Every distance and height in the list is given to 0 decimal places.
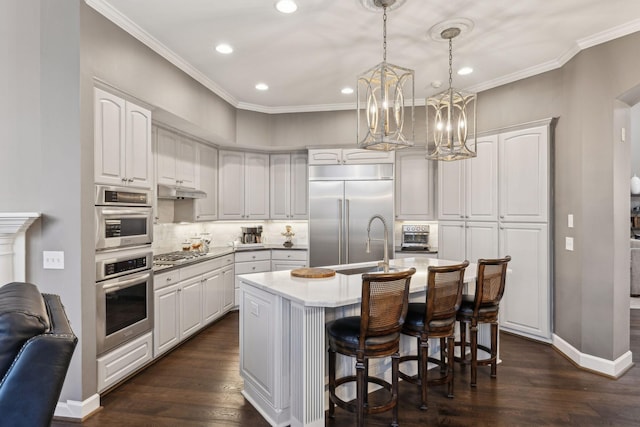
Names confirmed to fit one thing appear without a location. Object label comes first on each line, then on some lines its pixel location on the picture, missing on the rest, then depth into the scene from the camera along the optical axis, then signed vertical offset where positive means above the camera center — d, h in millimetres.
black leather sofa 982 -415
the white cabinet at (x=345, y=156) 5242 +834
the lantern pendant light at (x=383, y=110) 2432 +716
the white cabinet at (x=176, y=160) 4027 +645
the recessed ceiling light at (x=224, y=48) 3425 +1589
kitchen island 2236 -824
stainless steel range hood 3943 +250
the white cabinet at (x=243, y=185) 5379 +443
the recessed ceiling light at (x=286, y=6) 2721 +1581
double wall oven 2722 -409
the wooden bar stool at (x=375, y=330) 2145 -730
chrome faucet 2995 -436
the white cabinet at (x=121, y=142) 2711 +585
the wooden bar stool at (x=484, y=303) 2865 -737
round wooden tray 2777 -462
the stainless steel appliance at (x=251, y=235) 5855 -342
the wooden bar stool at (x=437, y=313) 2486 -718
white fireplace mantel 2420 -201
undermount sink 3041 -490
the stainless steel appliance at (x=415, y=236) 5477 -348
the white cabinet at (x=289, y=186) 5750 +434
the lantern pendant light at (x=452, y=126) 2938 +717
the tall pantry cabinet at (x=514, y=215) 3953 -29
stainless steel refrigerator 5227 +48
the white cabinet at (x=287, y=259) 5544 -693
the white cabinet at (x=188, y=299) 3473 -945
